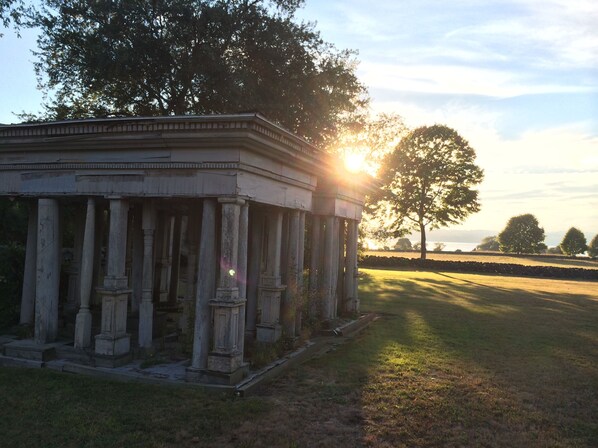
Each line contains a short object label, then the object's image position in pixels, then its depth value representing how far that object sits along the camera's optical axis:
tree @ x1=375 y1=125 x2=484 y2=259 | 42.84
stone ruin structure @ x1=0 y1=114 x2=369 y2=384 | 7.63
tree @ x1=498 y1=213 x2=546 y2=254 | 83.88
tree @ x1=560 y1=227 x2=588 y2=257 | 90.25
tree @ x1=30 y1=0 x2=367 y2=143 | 17.91
